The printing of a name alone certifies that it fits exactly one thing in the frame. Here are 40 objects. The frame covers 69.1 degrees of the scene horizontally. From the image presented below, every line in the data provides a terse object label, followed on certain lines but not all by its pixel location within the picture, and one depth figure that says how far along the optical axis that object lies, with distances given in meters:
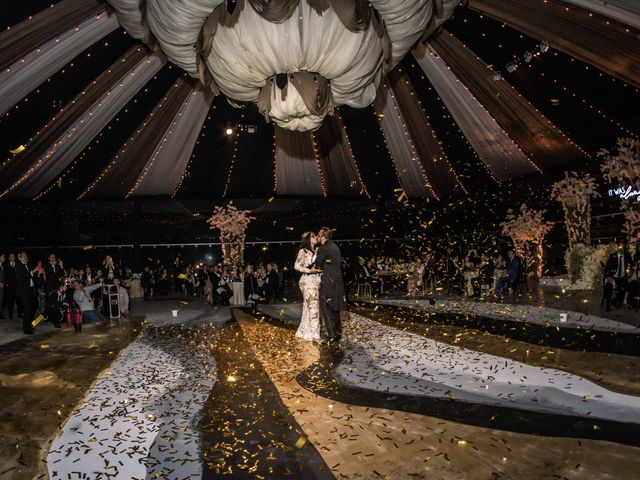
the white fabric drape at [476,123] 7.01
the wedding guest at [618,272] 8.06
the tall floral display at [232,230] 14.05
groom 6.14
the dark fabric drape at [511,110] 6.63
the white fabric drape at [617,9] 4.27
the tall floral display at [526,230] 14.59
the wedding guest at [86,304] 8.45
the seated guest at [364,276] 12.68
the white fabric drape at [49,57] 5.28
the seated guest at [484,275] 11.49
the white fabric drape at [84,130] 6.75
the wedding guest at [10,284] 9.38
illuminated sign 9.81
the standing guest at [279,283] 12.64
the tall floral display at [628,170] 9.20
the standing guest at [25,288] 7.16
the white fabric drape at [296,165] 10.76
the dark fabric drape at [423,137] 7.90
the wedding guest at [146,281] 14.59
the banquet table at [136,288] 15.07
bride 6.32
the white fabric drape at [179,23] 3.81
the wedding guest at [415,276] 12.95
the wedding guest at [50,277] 7.83
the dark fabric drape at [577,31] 4.82
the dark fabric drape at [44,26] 4.70
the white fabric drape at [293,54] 3.99
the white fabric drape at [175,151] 8.45
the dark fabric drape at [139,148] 8.01
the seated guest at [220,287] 11.49
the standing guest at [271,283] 12.25
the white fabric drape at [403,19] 3.99
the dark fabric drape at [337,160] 10.23
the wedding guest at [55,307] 7.93
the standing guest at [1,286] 8.94
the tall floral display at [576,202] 11.59
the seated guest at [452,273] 12.87
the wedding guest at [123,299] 9.55
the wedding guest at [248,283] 11.63
